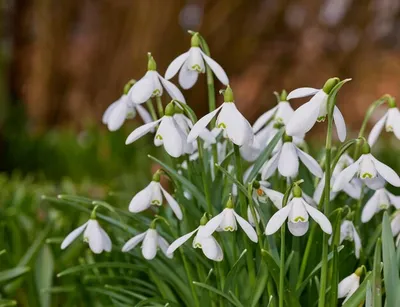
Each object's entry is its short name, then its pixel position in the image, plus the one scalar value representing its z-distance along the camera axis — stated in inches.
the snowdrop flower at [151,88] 43.4
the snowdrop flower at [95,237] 44.8
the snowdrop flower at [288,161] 42.7
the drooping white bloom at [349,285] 43.5
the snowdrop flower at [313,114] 41.1
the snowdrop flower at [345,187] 44.9
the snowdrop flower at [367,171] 42.3
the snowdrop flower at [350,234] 44.5
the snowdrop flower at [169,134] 42.9
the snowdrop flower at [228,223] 42.2
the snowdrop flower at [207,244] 42.5
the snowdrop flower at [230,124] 41.8
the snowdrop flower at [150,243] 44.1
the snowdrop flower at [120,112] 45.4
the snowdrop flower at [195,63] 44.2
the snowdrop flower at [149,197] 44.1
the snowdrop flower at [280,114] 45.9
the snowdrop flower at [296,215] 41.7
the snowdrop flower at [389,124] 43.6
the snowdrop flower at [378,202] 45.1
